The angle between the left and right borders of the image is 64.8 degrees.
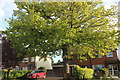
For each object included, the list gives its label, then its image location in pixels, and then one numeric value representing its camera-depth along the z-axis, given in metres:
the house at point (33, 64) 24.64
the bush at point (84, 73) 10.41
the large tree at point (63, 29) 6.68
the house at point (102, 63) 17.19
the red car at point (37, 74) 14.52
